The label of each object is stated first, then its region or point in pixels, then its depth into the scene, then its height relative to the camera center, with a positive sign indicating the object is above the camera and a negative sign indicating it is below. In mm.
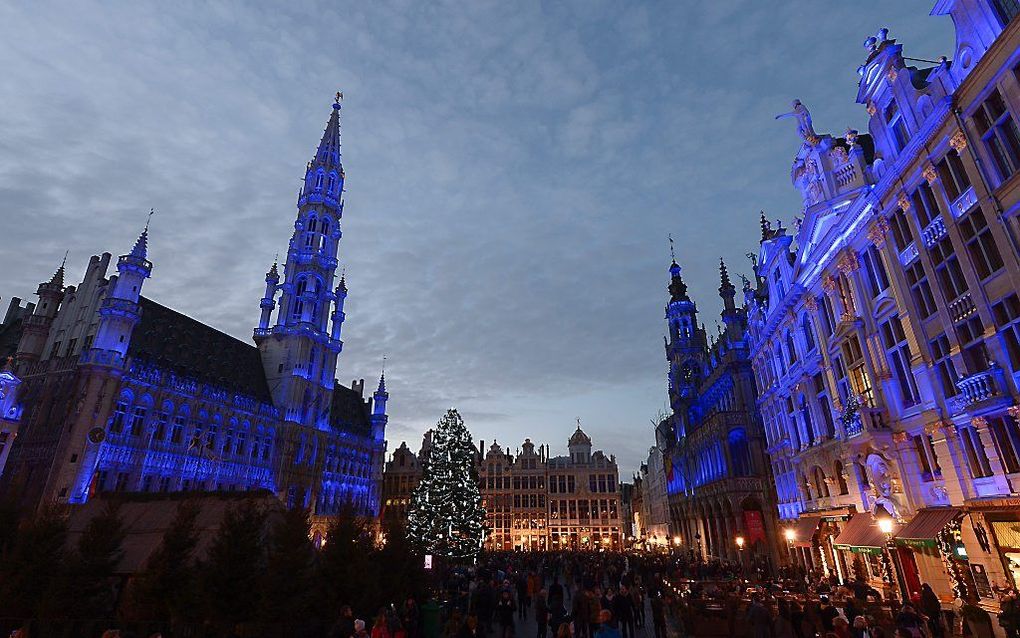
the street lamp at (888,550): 21583 -817
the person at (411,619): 16750 -2673
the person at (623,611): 17328 -2532
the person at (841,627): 10631 -1898
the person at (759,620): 13570 -2201
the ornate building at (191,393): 41750 +13102
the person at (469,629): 13562 -2396
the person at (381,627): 12211 -2147
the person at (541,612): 16906 -2519
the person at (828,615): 15005 -2292
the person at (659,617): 17312 -2708
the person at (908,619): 12812 -2109
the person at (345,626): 14467 -2500
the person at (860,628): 12942 -2319
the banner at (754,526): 37134 +316
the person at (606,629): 9688 -1737
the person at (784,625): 16062 -2752
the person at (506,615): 17422 -2660
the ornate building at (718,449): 40531 +7125
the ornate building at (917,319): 16734 +8074
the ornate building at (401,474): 101144 +10757
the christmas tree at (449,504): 40000 +2105
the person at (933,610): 15680 -2351
